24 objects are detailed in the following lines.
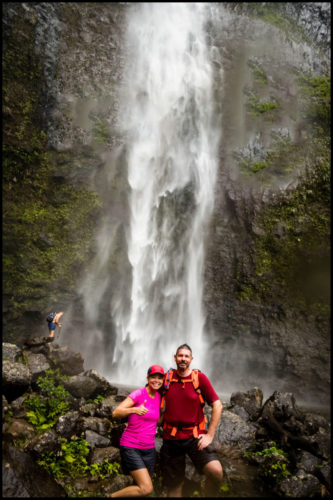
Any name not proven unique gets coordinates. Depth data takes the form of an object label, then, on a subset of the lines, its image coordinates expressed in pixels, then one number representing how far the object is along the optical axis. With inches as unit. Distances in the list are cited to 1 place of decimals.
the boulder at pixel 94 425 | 242.7
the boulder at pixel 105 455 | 210.8
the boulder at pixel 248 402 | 332.5
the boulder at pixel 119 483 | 184.1
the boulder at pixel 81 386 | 316.8
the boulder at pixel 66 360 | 370.6
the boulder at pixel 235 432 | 265.6
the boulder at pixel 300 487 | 199.6
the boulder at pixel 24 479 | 163.2
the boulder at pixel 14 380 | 253.1
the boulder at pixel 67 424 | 229.9
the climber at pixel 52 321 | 436.0
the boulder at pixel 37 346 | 372.0
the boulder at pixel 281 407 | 286.3
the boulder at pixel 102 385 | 337.4
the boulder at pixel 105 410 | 273.1
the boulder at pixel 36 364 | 327.5
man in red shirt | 146.1
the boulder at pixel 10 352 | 315.9
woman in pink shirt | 142.9
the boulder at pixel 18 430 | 212.4
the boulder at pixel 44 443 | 200.5
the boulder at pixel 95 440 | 226.4
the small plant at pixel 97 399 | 316.8
